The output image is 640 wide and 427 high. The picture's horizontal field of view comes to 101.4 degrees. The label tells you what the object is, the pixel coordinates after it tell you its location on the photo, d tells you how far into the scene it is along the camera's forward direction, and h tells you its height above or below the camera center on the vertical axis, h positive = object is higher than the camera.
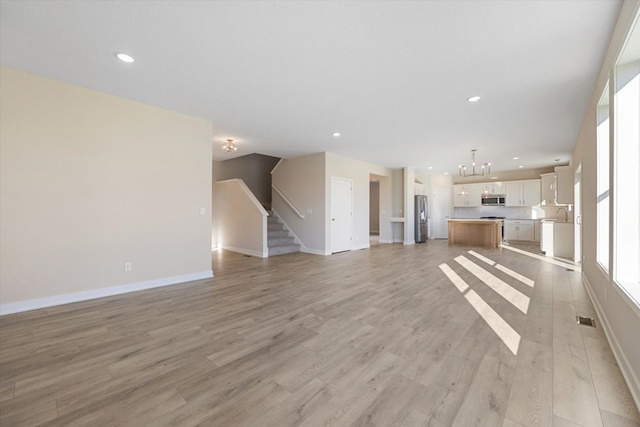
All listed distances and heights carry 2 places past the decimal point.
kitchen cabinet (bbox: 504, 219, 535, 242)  9.48 -0.62
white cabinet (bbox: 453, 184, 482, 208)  10.53 +0.71
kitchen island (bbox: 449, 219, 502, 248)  8.27 -0.65
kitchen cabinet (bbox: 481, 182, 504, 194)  9.98 +0.98
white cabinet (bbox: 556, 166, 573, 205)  6.35 +0.68
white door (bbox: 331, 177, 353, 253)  7.09 -0.03
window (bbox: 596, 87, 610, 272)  2.77 +0.36
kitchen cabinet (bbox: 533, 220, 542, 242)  9.33 -0.61
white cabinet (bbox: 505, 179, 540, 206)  9.34 +0.73
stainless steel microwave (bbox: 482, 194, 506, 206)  10.00 +0.52
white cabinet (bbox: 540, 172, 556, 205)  7.76 +0.76
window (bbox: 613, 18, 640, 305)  2.09 +0.34
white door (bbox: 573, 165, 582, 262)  5.64 -0.19
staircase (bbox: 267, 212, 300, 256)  6.96 -0.73
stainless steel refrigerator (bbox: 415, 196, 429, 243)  9.38 -0.26
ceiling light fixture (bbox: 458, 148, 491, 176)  6.25 +1.56
